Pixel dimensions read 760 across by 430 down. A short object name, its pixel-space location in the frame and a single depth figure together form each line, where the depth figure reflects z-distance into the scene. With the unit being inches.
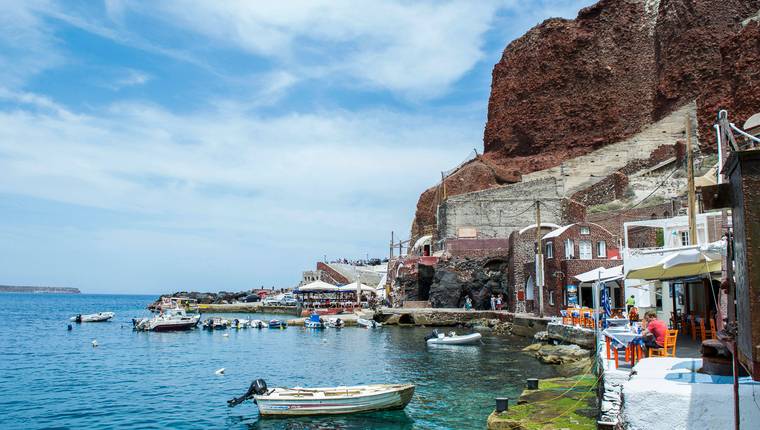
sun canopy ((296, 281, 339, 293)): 2674.7
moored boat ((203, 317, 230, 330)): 2023.9
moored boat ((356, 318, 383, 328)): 1954.1
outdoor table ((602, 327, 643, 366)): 518.5
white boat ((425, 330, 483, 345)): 1382.9
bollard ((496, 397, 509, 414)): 601.6
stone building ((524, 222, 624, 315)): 1520.7
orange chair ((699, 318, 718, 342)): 655.1
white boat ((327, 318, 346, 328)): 2019.3
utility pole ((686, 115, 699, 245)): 700.0
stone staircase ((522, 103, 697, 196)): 2483.9
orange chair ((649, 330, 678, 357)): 511.8
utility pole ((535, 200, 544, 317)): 1551.4
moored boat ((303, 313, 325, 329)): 1994.3
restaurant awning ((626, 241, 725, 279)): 524.4
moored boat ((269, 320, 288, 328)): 2080.5
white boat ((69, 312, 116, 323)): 2563.7
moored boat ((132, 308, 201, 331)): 2003.0
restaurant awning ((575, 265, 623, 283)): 1040.0
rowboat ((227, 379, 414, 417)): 722.8
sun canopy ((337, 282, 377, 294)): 2768.2
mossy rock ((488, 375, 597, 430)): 519.2
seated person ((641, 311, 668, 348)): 497.0
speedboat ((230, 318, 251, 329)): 2055.9
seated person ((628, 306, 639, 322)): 924.8
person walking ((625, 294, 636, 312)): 1046.4
